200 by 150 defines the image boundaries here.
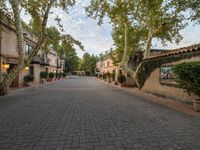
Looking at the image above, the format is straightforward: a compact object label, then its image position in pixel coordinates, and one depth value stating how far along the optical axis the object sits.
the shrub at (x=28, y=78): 15.60
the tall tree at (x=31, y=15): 9.85
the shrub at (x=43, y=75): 21.08
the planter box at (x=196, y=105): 6.51
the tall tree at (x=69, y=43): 12.38
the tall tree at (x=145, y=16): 10.93
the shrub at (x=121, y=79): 17.93
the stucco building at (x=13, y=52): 12.08
